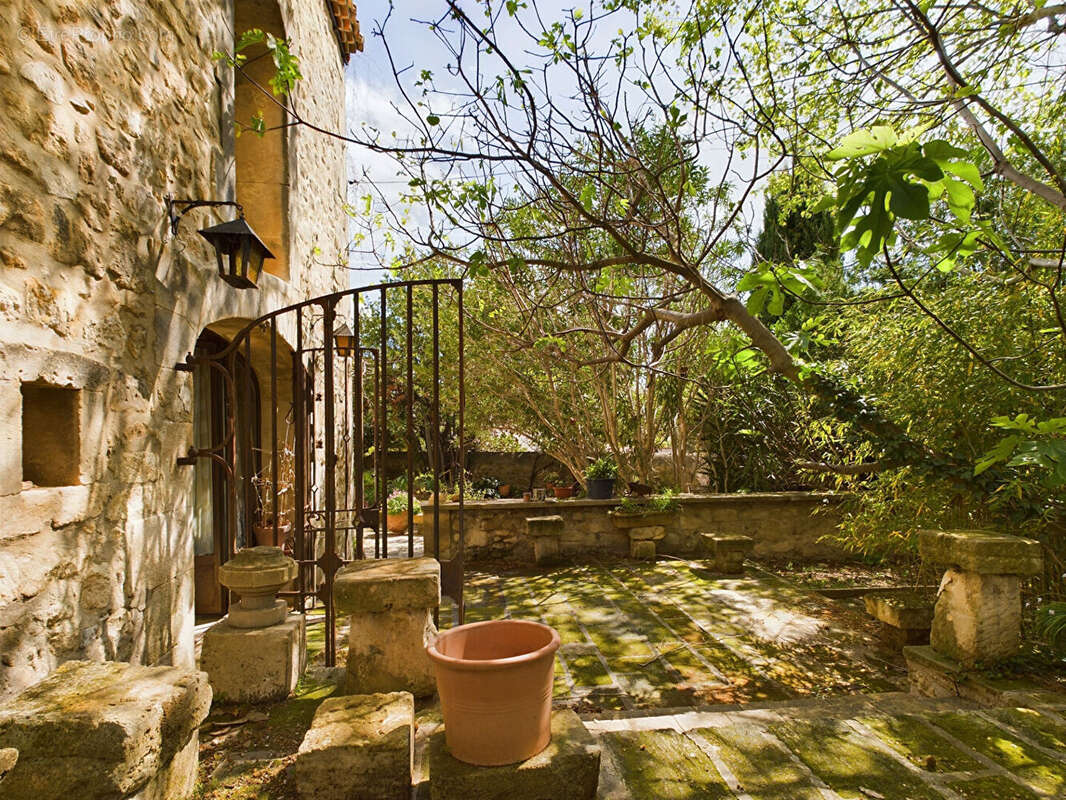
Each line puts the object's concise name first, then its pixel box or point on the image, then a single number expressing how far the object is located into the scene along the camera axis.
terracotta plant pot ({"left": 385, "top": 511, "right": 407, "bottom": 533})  9.43
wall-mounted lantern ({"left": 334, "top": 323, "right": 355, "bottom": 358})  4.98
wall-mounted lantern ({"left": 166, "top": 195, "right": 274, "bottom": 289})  2.81
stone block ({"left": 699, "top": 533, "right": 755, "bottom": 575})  5.96
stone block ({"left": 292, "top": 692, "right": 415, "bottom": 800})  1.78
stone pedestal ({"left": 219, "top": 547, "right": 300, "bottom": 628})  2.71
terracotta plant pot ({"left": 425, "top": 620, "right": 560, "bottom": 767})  1.80
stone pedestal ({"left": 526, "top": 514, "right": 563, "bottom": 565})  6.45
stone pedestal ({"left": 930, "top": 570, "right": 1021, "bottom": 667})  3.02
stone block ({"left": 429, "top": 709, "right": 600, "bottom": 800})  1.75
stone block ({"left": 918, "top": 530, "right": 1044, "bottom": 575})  2.95
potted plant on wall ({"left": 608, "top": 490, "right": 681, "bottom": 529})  6.68
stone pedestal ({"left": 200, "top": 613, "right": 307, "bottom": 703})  2.65
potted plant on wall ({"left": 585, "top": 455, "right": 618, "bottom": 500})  7.01
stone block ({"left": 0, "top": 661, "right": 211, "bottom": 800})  1.33
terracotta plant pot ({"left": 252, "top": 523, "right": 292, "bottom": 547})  4.74
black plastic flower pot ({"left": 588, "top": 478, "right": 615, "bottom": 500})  7.00
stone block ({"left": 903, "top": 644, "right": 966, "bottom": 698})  3.04
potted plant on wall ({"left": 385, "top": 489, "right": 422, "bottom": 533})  9.30
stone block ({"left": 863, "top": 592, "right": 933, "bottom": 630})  3.88
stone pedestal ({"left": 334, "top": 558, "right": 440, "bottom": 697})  2.43
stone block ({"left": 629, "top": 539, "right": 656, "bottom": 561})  6.61
